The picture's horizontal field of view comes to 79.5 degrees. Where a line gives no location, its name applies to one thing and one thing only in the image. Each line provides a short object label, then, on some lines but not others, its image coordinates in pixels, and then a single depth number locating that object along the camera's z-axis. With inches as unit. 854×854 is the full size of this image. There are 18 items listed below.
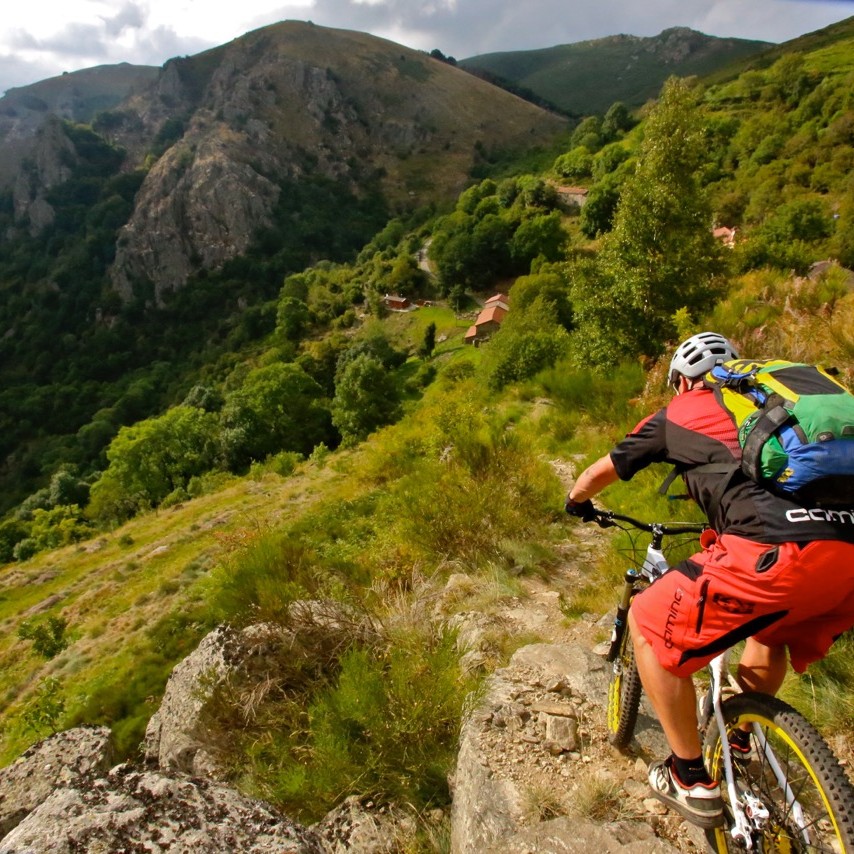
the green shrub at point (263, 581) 187.3
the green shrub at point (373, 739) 123.8
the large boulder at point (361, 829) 112.1
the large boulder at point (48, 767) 150.0
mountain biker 72.6
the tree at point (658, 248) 429.1
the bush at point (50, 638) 480.5
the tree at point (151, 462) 1549.0
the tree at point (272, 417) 1643.7
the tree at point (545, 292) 1553.9
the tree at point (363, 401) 1592.0
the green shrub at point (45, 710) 245.1
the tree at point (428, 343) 2130.9
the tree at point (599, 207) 2174.0
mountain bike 72.3
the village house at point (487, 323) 1941.4
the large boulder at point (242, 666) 156.3
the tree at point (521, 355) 587.5
